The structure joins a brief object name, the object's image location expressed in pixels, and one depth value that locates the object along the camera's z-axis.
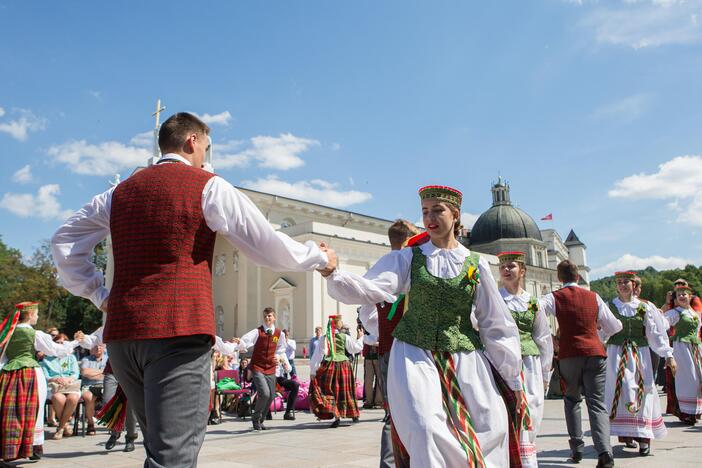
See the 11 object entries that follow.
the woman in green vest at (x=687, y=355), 9.40
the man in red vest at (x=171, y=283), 2.55
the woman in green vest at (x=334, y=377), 10.73
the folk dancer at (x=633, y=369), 6.96
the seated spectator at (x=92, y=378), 10.64
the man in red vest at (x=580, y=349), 6.26
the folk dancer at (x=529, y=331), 5.91
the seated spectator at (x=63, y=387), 10.29
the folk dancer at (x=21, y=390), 7.65
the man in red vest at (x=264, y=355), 10.38
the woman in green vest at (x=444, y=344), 3.22
